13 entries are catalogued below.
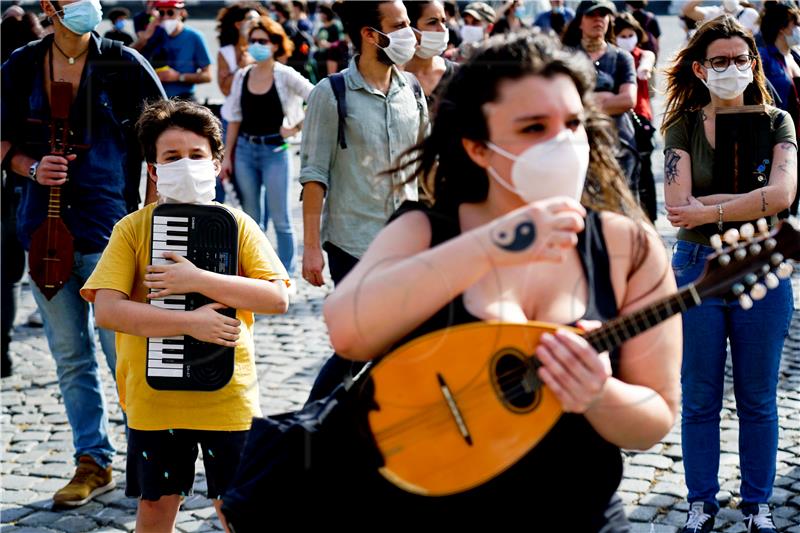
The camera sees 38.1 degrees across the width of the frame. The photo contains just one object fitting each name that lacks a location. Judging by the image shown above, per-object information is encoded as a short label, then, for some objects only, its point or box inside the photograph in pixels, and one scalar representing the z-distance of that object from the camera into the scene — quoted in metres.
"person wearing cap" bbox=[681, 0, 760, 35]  7.62
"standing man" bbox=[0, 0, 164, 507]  4.96
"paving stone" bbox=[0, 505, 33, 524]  4.77
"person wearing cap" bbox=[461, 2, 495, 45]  13.07
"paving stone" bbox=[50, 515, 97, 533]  4.66
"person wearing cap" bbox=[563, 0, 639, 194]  7.30
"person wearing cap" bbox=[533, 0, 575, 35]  12.85
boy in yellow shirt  3.64
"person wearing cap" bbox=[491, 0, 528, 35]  12.68
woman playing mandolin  2.09
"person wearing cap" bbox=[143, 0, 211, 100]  9.87
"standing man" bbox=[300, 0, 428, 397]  4.64
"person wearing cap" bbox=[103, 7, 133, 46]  14.09
